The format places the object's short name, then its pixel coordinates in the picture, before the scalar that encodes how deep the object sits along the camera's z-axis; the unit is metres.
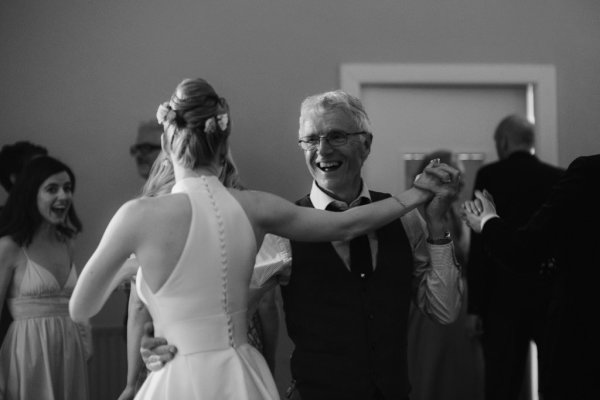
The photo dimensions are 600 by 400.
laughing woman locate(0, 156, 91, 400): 3.92
